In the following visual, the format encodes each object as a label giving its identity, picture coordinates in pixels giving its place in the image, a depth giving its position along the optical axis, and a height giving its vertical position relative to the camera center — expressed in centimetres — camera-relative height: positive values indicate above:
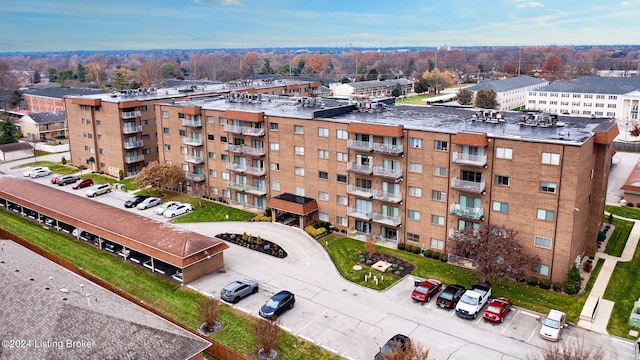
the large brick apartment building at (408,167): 4288 -975
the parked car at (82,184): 7425 -1627
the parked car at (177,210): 6212 -1691
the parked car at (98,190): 7100 -1643
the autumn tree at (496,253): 4044 -1468
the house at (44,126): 11220 -1211
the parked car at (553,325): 3525 -1776
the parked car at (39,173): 8200 -1620
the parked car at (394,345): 3111 -1745
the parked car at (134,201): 6594 -1675
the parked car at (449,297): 3956 -1758
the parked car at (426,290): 4059 -1762
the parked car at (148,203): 6534 -1684
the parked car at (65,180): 7691 -1620
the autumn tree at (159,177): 6619 -1369
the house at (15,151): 9631 -1506
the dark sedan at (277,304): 3834 -1766
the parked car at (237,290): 4088 -1760
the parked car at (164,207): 6303 -1680
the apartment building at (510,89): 14150 -606
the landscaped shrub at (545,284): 4256 -1771
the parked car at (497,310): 3734 -1763
